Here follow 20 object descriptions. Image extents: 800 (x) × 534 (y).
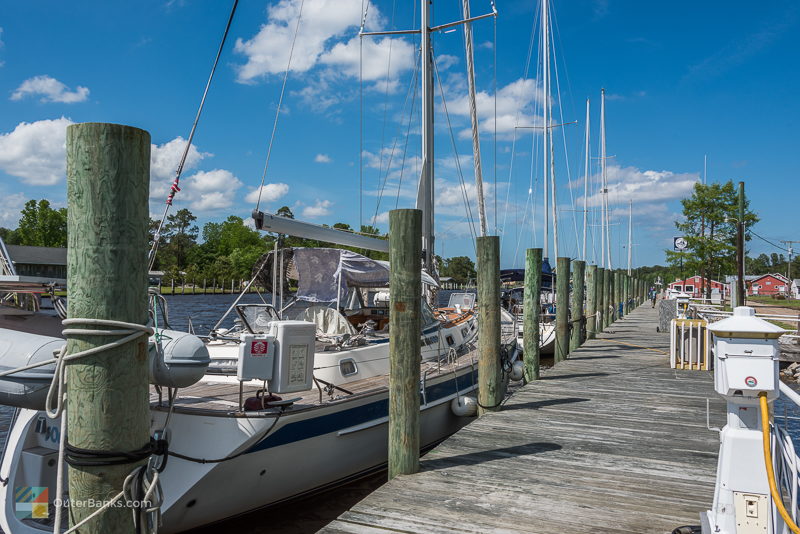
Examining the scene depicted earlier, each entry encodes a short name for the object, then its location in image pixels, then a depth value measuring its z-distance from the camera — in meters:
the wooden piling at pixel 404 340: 5.41
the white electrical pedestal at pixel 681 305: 16.25
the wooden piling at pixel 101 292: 2.95
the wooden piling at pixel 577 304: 15.29
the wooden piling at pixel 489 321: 7.68
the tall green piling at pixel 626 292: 32.57
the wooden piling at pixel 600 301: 19.57
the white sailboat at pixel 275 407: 5.27
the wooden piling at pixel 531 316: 10.34
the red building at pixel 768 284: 95.12
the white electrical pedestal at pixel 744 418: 3.17
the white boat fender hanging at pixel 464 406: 9.16
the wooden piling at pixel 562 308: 12.42
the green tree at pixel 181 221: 112.44
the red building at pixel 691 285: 81.91
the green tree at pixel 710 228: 36.62
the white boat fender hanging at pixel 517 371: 11.51
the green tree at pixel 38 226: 67.56
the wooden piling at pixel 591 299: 18.61
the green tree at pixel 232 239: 100.44
